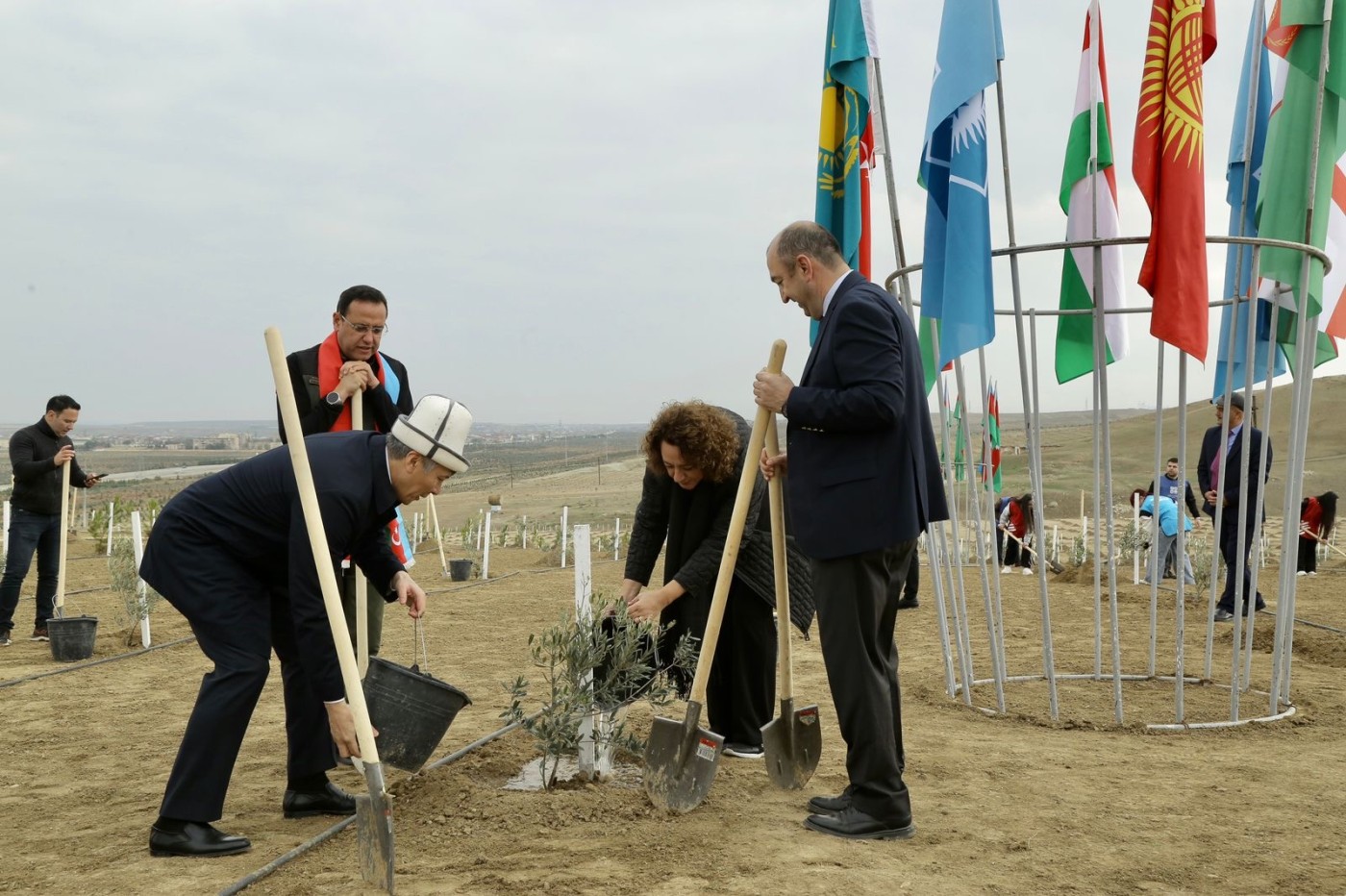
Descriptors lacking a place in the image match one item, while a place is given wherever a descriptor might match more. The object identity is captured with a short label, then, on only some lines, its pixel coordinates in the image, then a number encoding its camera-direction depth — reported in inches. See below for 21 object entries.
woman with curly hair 175.2
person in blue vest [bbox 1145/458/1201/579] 476.3
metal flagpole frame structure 200.7
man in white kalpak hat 135.0
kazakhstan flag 211.0
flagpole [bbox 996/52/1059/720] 198.9
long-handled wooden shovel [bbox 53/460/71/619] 327.0
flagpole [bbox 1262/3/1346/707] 201.2
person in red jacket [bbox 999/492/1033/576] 613.0
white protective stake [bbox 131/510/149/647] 317.7
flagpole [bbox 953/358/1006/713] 216.6
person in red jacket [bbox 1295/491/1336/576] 569.6
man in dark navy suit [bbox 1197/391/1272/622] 338.2
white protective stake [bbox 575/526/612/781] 163.8
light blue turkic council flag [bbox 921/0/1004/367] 201.6
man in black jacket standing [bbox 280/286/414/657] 175.5
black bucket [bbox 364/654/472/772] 144.5
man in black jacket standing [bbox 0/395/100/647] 328.8
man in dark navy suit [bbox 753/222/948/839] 144.5
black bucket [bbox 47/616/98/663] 300.0
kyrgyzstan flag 193.8
